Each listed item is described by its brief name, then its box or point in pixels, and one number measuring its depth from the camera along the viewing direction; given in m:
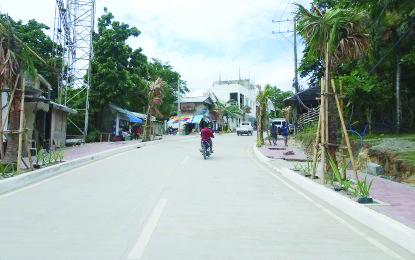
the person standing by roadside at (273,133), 28.67
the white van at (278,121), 53.49
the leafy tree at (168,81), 55.47
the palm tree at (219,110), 68.94
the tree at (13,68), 11.42
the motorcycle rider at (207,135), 18.64
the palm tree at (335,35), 10.35
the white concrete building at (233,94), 81.69
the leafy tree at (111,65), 33.03
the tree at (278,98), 77.06
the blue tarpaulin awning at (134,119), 37.16
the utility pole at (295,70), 33.19
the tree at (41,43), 32.59
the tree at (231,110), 72.25
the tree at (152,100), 34.72
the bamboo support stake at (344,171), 9.43
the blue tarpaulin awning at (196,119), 59.95
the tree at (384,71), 15.88
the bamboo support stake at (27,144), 11.56
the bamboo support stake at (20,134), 11.19
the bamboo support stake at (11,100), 11.43
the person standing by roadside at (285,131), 26.88
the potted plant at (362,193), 7.57
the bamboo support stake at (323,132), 10.05
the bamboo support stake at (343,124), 8.89
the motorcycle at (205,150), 18.36
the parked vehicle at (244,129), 52.31
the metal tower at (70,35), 29.14
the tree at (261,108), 28.42
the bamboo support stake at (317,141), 10.39
